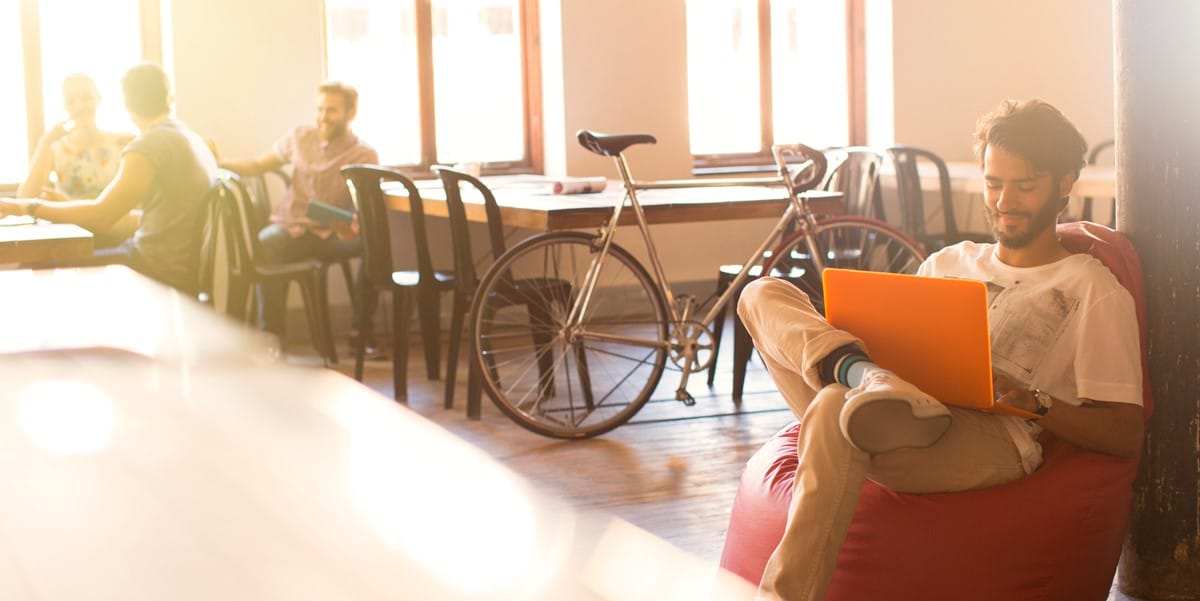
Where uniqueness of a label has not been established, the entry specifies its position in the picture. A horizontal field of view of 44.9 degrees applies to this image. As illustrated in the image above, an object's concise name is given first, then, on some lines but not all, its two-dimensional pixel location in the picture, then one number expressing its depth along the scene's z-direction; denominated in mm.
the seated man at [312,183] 6180
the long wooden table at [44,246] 3525
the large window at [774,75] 7953
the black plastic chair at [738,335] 4902
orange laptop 2416
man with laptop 2350
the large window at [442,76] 7211
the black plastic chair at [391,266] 5129
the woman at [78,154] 6141
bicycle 4508
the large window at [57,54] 6660
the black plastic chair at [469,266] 4730
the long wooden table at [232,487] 3096
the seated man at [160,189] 4988
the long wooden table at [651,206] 4648
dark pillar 2742
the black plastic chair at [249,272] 5344
